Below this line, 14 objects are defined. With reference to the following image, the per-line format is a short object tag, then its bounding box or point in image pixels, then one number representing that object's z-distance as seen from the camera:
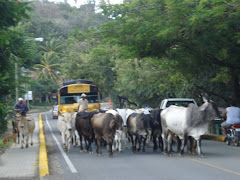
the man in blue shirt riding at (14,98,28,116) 20.44
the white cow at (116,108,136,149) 19.15
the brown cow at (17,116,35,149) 18.70
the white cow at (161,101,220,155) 15.38
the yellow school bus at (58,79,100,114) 26.53
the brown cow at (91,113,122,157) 15.77
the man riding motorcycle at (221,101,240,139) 18.31
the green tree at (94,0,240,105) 16.23
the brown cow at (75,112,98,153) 17.25
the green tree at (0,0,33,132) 12.48
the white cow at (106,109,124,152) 16.52
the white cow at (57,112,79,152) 17.41
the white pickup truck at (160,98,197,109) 21.97
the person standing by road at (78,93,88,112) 20.72
